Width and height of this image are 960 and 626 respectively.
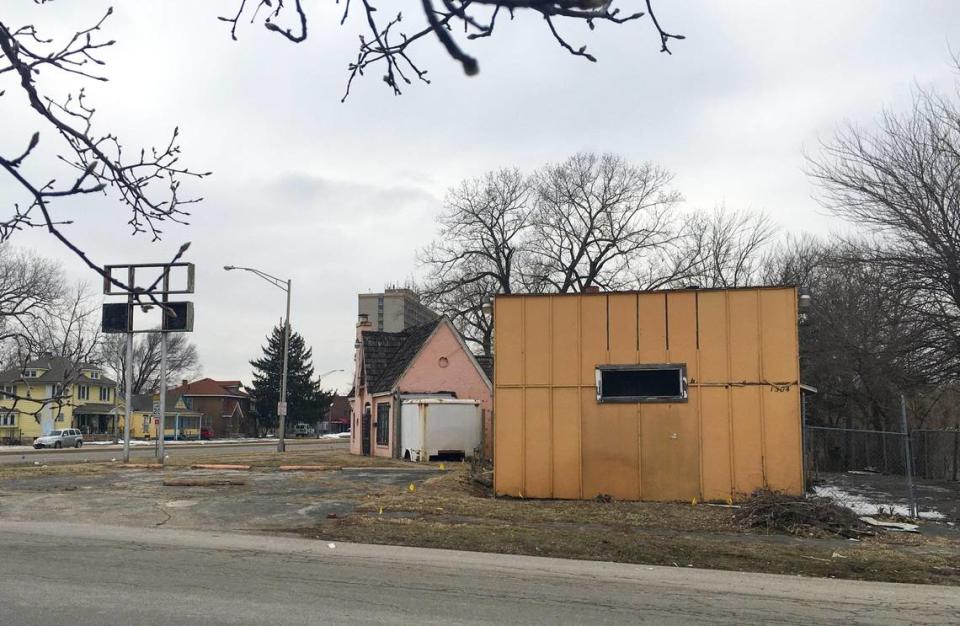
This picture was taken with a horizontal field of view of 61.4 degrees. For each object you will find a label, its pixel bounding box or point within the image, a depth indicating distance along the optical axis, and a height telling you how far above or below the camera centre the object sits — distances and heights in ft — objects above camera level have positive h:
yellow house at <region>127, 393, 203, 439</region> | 274.16 -8.00
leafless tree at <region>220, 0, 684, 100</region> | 6.87 +3.83
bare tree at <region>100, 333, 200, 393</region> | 281.13 +13.63
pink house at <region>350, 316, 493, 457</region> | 107.45 +3.02
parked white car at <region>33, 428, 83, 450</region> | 170.19 -9.48
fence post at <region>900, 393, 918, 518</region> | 48.73 -3.39
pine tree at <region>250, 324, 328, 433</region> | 263.08 +3.72
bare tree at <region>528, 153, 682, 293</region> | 153.89 +31.53
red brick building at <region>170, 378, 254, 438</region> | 321.97 -3.72
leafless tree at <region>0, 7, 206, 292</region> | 10.21 +3.53
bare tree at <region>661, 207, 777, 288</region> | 146.10 +24.11
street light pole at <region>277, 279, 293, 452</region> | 125.18 +0.04
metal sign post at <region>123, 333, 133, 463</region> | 81.15 +2.12
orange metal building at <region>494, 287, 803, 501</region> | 52.75 +0.25
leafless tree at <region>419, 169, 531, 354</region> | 159.74 +26.63
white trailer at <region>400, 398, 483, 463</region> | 96.58 -3.71
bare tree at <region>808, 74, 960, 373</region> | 67.77 +15.43
